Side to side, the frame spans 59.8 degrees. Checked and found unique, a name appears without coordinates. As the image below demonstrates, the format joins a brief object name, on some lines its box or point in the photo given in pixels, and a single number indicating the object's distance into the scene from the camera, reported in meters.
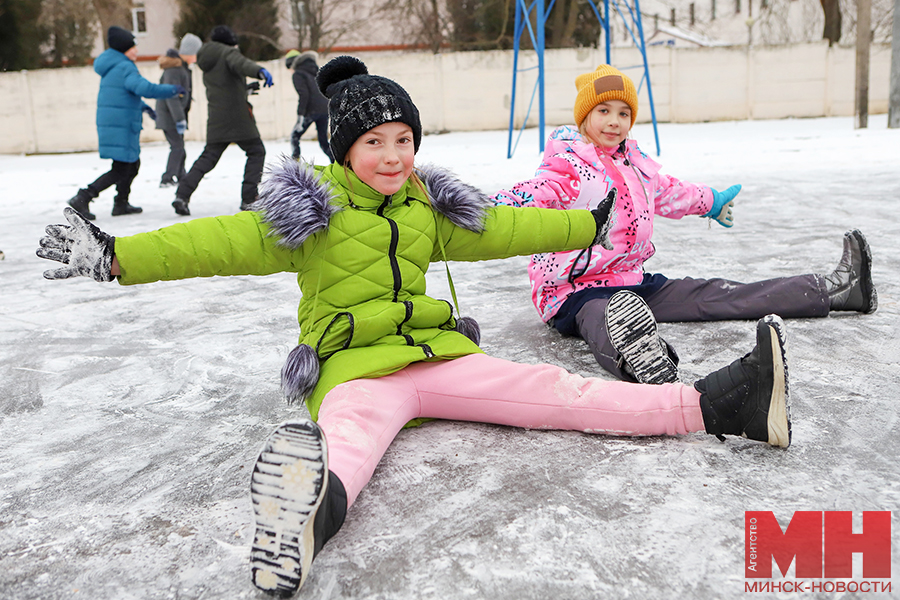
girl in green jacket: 1.60
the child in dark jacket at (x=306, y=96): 8.95
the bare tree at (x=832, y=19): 20.91
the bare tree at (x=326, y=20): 22.30
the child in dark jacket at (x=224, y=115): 5.87
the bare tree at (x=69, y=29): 20.38
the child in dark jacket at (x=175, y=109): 7.34
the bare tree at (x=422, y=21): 21.42
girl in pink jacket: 2.51
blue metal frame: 9.27
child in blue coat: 5.90
